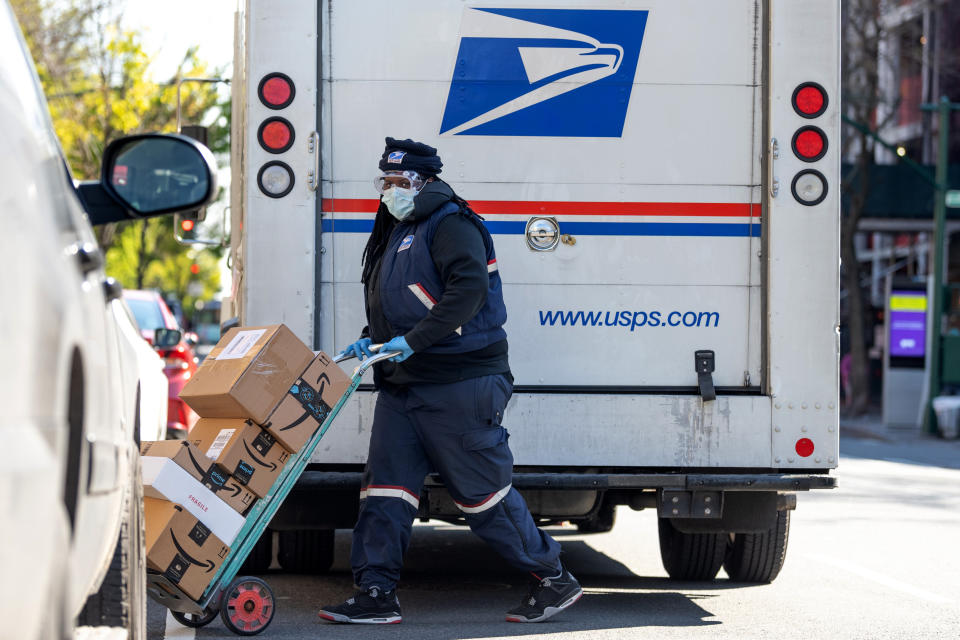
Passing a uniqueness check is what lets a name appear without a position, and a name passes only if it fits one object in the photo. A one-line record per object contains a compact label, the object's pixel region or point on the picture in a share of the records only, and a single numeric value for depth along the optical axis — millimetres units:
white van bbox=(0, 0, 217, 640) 4437
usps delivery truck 12297
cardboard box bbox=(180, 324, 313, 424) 10805
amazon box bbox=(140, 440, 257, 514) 10648
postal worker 11578
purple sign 48187
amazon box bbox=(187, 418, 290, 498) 10711
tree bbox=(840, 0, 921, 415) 51656
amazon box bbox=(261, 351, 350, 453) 10898
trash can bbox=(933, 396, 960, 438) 43969
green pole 45437
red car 22094
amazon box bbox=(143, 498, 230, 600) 10406
